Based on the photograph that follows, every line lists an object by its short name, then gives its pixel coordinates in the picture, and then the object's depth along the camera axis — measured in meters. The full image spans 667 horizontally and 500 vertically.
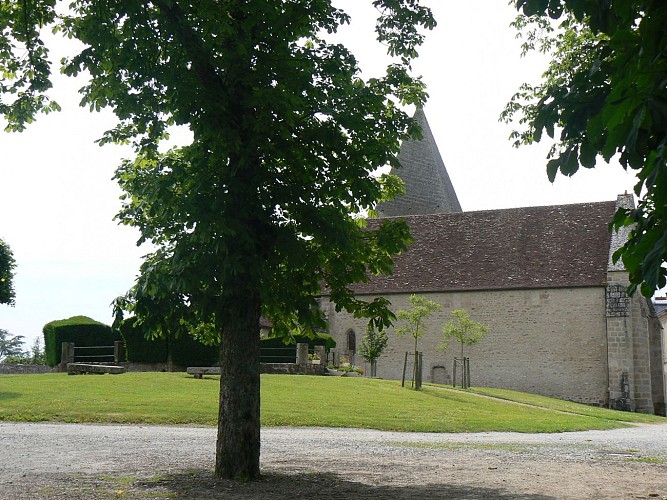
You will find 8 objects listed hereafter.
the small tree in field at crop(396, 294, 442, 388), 30.17
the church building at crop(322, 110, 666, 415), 35.53
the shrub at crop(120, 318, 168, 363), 30.94
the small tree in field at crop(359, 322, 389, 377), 36.66
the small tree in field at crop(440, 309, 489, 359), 33.69
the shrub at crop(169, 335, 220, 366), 31.06
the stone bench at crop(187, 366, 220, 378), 26.19
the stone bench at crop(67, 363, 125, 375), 27.39
